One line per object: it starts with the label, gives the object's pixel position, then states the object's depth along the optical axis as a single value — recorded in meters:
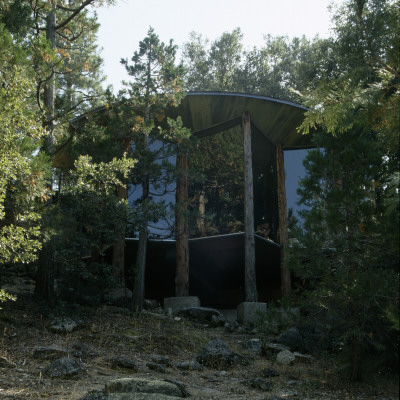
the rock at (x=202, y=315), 14.52
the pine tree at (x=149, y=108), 14.02
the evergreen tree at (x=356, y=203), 5.95
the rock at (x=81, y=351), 8.95
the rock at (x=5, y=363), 7.87
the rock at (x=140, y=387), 6.38
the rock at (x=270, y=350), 10.91
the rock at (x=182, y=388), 6.88
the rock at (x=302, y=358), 10.30
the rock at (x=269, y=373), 8.83
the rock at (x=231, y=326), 13.74
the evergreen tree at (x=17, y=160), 7.24
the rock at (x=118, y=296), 14.64
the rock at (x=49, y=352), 8.57
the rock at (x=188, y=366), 9.06
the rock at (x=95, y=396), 5.84
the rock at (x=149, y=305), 15.53
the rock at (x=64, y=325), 10.41
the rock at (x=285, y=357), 10.06
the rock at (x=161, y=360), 9.22
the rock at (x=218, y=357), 9.46
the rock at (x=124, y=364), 8.62
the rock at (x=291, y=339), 11.70
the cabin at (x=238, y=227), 16.33
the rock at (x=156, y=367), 8.60
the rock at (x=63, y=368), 7.58
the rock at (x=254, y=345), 11.53
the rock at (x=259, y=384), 7.84
